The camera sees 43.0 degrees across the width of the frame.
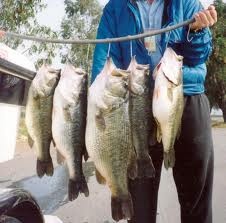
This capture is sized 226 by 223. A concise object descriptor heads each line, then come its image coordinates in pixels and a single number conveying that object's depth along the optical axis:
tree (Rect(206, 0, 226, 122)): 26.65
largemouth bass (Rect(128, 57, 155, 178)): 1.71
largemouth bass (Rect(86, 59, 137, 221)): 1.67
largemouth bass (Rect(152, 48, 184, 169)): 1.72
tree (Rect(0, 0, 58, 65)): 10.61
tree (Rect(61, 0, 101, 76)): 22.91
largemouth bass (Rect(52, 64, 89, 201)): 1.68
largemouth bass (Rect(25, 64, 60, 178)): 1.69
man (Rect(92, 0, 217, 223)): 2.03
